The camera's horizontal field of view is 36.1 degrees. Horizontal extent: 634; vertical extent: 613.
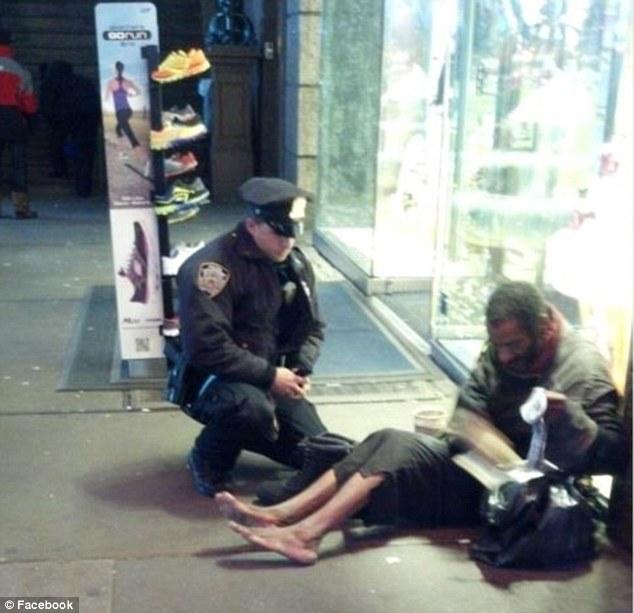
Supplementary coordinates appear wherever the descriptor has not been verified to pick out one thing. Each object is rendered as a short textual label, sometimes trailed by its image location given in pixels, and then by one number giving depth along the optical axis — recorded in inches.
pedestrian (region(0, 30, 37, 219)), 375.2
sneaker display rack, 183.8
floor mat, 206.5
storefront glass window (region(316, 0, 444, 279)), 274.2
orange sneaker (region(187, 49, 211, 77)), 183.2
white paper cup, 164.6
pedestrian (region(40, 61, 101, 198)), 448.1
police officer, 146.4
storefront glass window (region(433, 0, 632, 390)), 157.8
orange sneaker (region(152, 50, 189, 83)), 182.9
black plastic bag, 128.6
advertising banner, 187.0
